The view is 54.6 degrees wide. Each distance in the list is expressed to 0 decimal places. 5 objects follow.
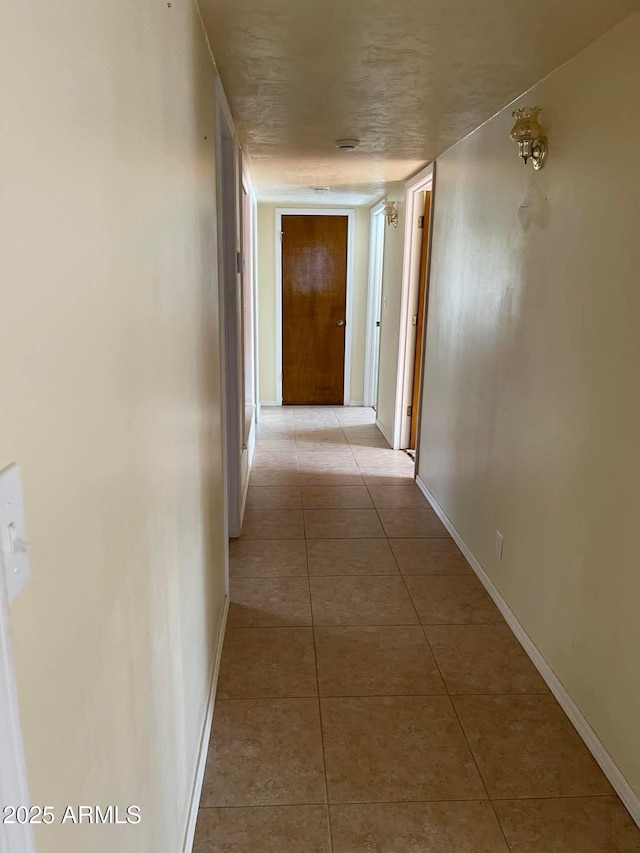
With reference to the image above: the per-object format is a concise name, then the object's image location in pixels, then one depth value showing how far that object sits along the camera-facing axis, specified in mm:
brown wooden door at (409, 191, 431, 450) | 4742
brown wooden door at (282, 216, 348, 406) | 6688
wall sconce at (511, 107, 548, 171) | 2268
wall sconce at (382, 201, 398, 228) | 5152
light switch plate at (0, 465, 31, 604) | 542
